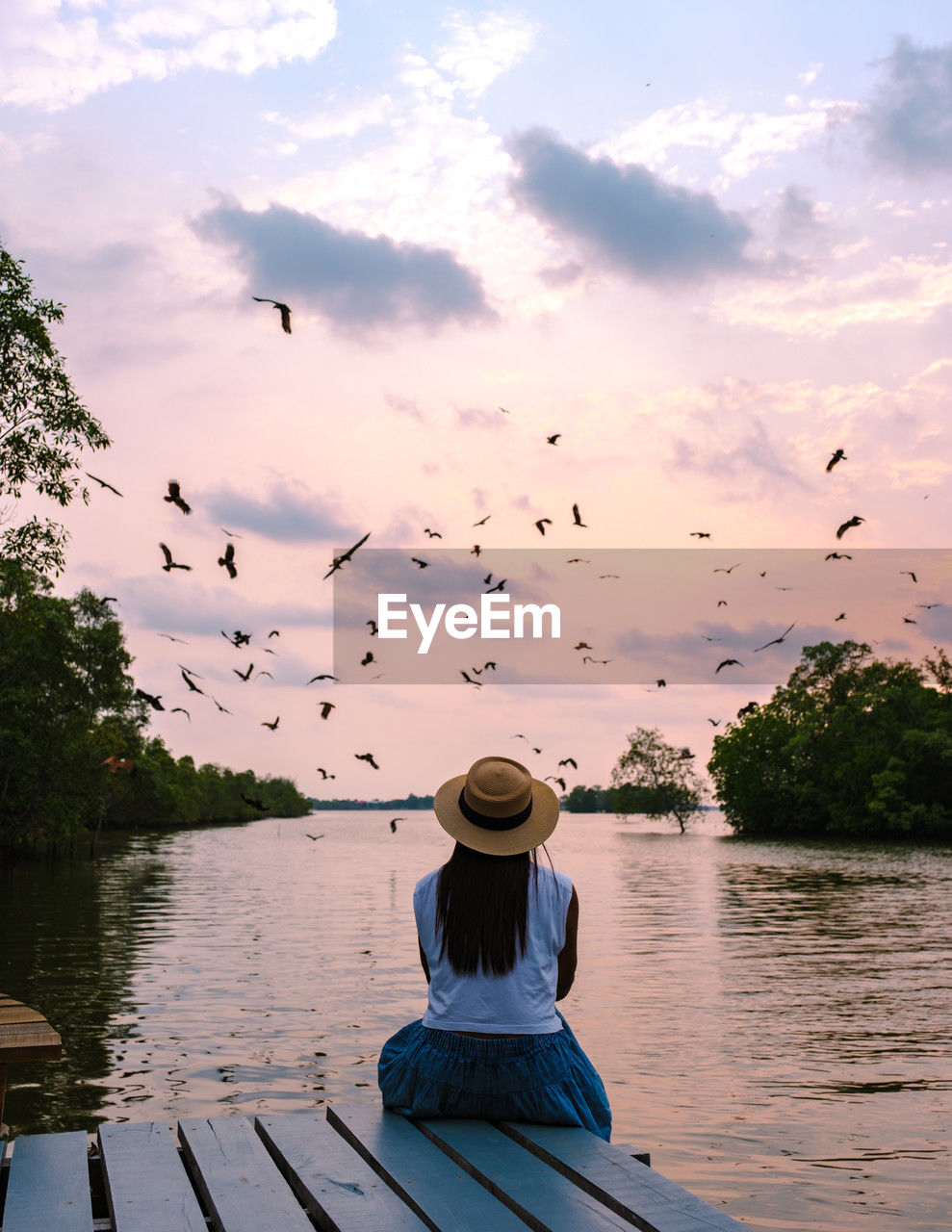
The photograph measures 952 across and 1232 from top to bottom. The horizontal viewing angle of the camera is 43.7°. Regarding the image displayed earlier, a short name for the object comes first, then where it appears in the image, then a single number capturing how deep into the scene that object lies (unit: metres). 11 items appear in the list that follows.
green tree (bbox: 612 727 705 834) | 161.50
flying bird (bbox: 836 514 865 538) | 19.19
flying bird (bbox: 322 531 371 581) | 13.30
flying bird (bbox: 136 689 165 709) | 14.45
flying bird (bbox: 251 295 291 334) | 11.80
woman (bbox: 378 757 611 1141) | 5.20
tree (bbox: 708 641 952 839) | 97.06
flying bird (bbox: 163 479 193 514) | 12.16
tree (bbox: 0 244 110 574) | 29.62
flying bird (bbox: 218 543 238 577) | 14.24
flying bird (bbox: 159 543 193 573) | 14.38
